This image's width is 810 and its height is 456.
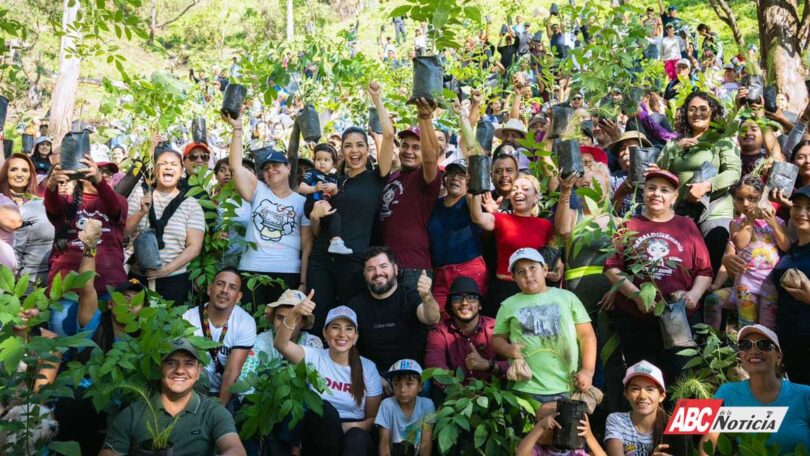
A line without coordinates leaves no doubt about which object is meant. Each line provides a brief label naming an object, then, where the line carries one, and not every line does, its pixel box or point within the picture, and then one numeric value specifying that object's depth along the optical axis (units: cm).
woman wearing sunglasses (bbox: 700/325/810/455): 463
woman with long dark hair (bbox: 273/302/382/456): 579
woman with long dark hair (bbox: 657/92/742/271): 643
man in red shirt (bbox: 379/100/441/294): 640
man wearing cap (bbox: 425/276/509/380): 592
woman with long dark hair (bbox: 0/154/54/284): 701
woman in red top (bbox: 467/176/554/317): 618
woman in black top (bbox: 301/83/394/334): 653
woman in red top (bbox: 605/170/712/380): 569
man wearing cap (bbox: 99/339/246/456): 520
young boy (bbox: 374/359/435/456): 579
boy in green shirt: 546
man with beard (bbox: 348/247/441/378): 623
